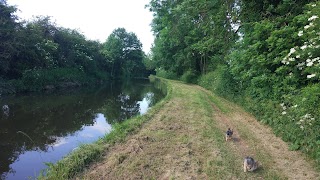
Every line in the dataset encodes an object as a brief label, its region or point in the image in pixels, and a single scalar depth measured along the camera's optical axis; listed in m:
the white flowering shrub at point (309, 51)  6.26
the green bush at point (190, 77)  33.67
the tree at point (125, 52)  63.32
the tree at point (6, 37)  19.28
